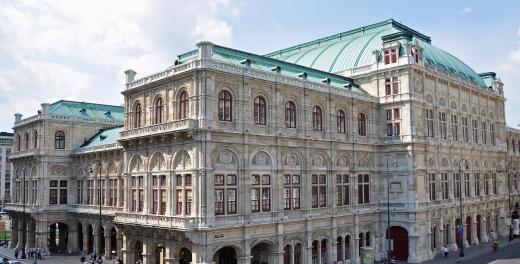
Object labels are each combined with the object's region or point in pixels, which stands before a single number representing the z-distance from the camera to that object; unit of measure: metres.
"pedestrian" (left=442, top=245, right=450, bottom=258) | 53.97
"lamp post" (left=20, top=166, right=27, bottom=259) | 66.01
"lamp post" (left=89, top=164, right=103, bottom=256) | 60.81
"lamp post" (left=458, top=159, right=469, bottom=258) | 54.62
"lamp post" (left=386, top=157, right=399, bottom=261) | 52.50
